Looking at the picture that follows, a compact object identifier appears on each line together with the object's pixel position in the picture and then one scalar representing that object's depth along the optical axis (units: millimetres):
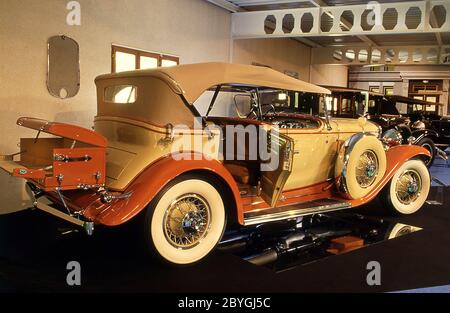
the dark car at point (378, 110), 8680
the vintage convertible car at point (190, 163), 2879
